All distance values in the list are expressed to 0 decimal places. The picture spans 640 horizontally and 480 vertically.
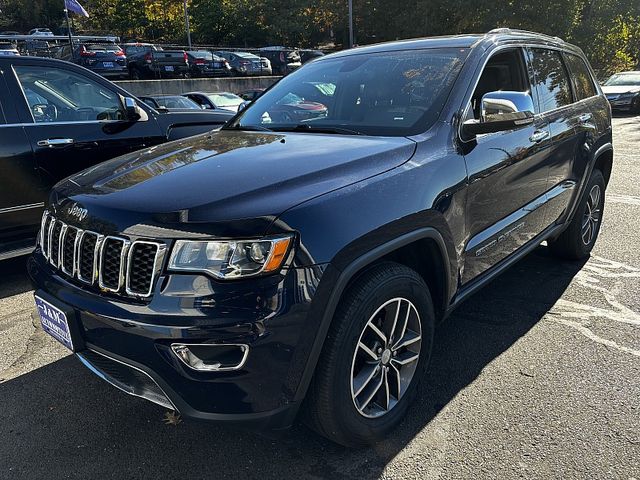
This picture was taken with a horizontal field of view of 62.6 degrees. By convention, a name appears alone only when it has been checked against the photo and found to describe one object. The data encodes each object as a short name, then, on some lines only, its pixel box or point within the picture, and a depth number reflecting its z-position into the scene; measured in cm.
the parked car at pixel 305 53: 3155
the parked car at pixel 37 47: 2202
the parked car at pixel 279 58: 3086
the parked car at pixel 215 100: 1409
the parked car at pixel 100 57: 2172
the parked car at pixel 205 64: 2570
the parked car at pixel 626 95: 1805
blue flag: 2534
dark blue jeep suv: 189
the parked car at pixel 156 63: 2441
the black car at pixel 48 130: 428
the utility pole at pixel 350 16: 2669
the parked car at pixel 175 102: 1246
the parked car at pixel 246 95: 1770
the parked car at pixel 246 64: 2678
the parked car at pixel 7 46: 2022
